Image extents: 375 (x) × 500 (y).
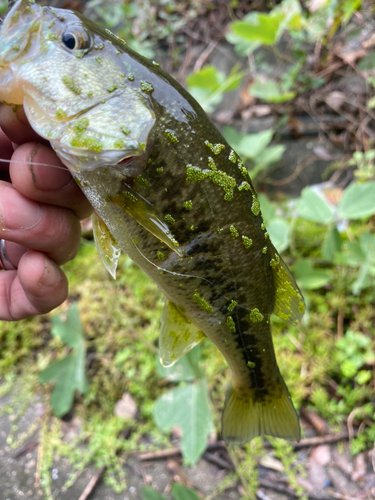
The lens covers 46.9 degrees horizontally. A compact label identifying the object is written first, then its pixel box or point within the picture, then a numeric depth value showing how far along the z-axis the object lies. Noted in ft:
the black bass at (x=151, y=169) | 0.44
